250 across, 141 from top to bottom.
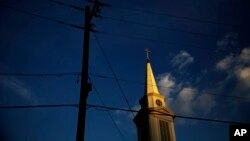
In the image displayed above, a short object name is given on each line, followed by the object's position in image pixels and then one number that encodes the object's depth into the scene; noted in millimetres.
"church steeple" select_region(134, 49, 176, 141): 46844
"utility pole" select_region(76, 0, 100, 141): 11828
